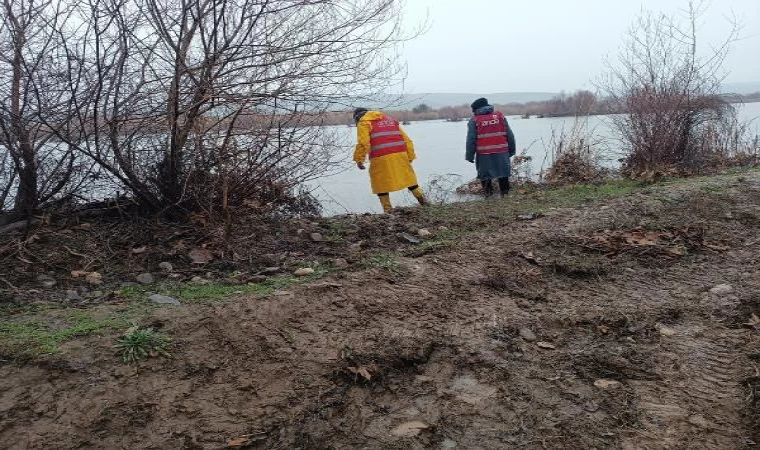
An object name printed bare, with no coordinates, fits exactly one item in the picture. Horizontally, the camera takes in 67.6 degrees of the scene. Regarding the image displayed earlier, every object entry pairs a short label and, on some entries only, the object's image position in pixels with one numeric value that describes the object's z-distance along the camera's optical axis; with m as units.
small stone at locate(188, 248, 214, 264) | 3.89
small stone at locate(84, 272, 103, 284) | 3.60
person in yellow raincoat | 6.77
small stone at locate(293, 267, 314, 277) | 3.65
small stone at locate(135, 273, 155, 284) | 3.60
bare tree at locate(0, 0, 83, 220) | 3.81
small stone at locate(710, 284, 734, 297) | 3.41
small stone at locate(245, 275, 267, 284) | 3.54
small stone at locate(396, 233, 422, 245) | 4.49
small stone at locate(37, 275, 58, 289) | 3.51
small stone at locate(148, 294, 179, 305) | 3.15
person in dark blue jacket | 7.91
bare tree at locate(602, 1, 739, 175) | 9.50
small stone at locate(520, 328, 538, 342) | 2.92
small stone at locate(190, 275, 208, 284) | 3.55
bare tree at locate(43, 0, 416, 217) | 4.09
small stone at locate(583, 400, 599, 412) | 2.33
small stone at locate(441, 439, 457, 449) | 2.16
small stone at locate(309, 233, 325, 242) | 4.47
